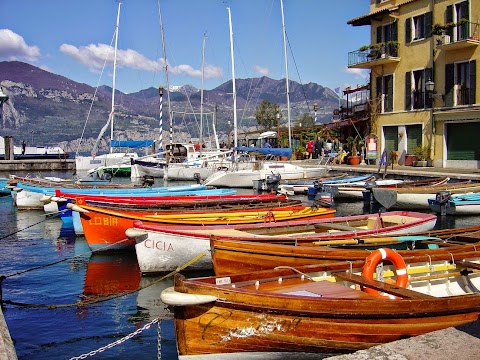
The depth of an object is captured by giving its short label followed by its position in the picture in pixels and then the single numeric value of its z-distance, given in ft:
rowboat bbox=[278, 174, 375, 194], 88.38
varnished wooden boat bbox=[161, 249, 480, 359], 20.68
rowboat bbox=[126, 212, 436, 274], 37.52
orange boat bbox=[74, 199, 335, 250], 46.55
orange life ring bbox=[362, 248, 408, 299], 25.25
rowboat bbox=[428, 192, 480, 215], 64.54
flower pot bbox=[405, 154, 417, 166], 105.50
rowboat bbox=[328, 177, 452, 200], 77.87
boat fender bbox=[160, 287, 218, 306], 20.12
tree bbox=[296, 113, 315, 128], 251.66
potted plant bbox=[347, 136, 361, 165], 117.91
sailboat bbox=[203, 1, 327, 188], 105.91
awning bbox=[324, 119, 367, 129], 122.17
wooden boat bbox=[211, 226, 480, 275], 29.96
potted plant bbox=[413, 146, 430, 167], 103.40
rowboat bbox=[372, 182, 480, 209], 68.54
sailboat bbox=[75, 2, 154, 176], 146.10
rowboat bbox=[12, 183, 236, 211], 75.25
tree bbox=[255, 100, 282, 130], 243.19
